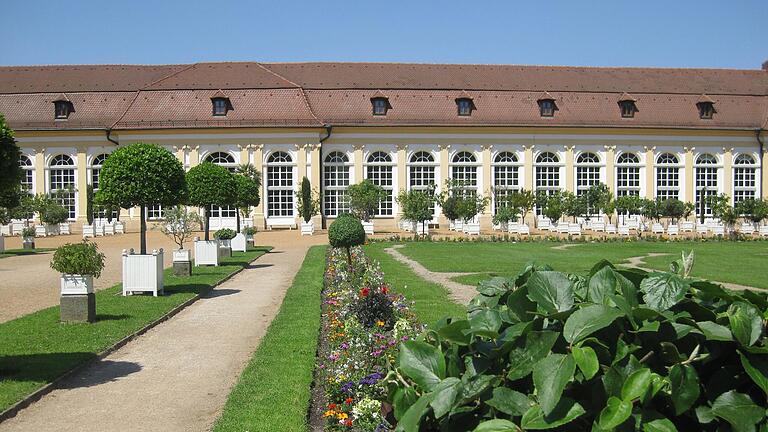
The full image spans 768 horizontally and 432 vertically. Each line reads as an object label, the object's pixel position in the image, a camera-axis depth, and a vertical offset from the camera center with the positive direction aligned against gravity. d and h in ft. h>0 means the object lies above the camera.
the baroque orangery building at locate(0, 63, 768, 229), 147.74 +16.50
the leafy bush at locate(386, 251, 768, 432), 5.89 -1.25
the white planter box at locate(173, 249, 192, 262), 62.75 -3.40
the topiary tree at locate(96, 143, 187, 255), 51.75 +2.52
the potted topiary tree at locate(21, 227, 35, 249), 103.30 -2.93
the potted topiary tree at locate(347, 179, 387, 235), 136.05 +2.50
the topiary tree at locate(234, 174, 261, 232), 102.47 +2.98
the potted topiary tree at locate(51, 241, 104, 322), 37.70 -3.25
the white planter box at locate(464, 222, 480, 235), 128.57 -3.07
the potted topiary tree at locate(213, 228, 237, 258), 83.30 -3.08
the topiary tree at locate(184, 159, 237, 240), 78.69 +2.78
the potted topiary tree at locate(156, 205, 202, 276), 62.80 -1.22
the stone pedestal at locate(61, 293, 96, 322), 37.73 -4.53
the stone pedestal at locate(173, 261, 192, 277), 62.75 -4.38
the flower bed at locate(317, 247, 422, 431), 18.99 -4.71
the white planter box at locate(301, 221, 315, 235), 131.44 -2.60
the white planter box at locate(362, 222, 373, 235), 127.44 -2.50
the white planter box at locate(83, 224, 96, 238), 130.82 -2.71
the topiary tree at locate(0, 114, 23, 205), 24.89 +1.81
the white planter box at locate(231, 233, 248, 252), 94.48 -3.62
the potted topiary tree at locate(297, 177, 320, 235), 143.23 +1.66
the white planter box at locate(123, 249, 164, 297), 48.98 -3.72
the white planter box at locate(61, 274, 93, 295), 37.73 -3.38
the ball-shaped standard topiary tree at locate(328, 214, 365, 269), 58.59 -1.58
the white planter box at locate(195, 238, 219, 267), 72.79 -3.77
